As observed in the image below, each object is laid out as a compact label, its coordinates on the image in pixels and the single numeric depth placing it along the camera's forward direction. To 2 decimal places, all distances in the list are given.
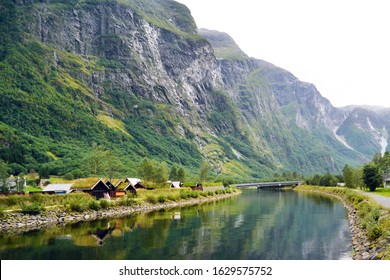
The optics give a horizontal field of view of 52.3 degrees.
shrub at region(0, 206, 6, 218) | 55.79
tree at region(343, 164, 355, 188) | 135.88
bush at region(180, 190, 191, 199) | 115.50
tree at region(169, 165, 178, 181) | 166.45
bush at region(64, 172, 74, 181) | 141.31
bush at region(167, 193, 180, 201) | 107.39
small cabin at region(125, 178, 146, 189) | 113.16
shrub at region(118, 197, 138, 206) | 84.75
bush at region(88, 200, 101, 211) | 74.03
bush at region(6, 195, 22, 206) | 61.05
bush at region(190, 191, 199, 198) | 121.81
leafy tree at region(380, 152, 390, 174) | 132.11
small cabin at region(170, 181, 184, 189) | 137.95
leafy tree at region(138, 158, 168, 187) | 126.50
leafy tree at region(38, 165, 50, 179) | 146.00
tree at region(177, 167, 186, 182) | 165.57
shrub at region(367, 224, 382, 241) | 36.44
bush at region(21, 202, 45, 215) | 60.47
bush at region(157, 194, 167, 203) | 100.43
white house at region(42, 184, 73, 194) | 91.31
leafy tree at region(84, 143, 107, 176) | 129.50
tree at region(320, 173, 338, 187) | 170.31
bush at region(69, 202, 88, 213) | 69.31
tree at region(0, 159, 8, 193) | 98.17
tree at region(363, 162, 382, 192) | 104.31
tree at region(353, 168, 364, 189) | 122.06
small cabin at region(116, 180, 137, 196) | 101.56
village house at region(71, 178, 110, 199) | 88.75
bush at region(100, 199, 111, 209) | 77.38
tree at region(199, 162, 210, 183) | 184.38
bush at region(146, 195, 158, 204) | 97.19
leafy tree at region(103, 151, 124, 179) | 121.90
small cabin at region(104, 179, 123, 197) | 96.76
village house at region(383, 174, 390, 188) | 114.92
